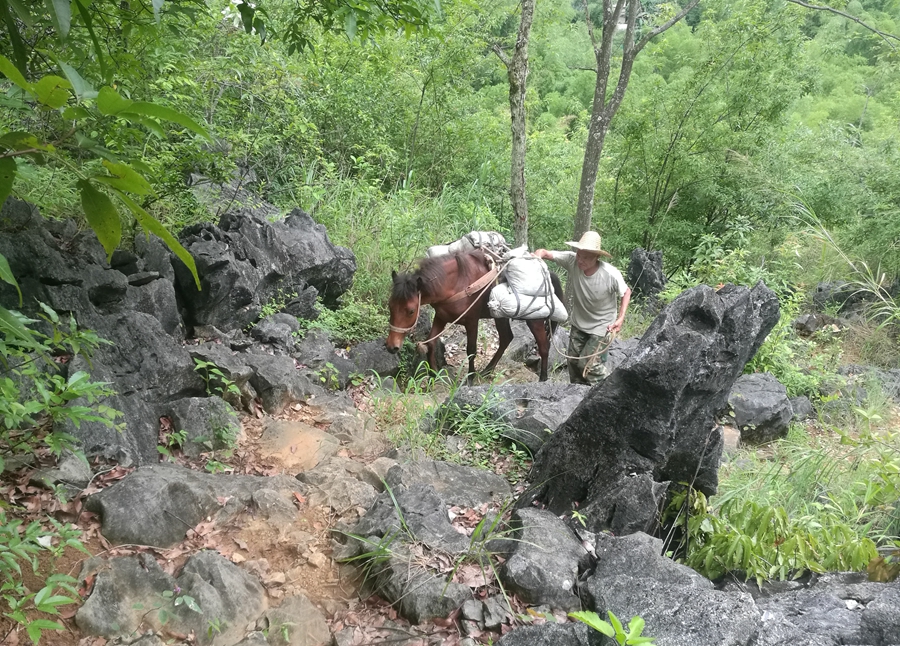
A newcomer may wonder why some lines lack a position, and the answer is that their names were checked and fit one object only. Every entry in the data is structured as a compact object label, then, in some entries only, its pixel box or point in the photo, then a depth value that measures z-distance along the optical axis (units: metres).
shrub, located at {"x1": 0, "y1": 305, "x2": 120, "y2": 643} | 2.01
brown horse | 5.68
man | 5.89
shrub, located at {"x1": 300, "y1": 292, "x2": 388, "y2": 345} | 6.46
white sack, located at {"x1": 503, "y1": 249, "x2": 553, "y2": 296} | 6.09
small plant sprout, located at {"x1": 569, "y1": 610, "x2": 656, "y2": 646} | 1.59
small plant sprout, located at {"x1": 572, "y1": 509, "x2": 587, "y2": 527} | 3.16
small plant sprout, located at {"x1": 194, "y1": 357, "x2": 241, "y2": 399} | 4.16
